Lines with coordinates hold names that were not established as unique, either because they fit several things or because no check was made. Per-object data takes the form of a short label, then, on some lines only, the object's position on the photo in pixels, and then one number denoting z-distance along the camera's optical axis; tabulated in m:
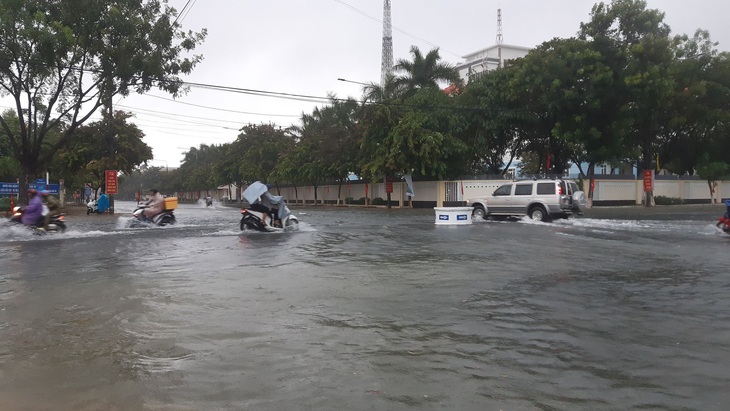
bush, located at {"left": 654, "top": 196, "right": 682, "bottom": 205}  39.54
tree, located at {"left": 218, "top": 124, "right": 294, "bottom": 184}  57.81
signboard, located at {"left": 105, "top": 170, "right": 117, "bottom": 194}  32.06
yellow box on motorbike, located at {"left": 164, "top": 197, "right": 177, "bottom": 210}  20.62
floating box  20.94
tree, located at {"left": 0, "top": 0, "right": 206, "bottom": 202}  20.42
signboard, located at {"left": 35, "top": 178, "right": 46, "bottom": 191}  31.88
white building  105.85
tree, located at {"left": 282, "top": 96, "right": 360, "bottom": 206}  42.41
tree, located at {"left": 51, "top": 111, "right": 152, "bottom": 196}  41.09
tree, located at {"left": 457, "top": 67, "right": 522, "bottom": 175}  33.53
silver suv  21.05
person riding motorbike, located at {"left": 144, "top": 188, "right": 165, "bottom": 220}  20.44
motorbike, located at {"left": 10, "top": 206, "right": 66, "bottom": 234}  16.73
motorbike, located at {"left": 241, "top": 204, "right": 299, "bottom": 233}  17.38
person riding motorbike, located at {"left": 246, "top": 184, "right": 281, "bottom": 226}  17.23
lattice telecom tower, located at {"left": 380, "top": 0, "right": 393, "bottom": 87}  67.50
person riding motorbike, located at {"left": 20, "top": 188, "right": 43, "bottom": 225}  16.67
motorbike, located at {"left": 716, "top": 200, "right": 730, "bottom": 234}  15.66
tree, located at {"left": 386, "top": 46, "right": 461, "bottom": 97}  37.62
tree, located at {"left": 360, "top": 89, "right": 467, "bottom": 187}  34.94
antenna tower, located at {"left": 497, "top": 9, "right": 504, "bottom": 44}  105.34
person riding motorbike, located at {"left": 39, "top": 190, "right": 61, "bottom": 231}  17.02
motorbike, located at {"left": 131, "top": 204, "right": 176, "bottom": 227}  20.42
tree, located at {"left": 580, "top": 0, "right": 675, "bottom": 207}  28.67
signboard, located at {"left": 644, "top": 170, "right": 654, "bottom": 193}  36.08
